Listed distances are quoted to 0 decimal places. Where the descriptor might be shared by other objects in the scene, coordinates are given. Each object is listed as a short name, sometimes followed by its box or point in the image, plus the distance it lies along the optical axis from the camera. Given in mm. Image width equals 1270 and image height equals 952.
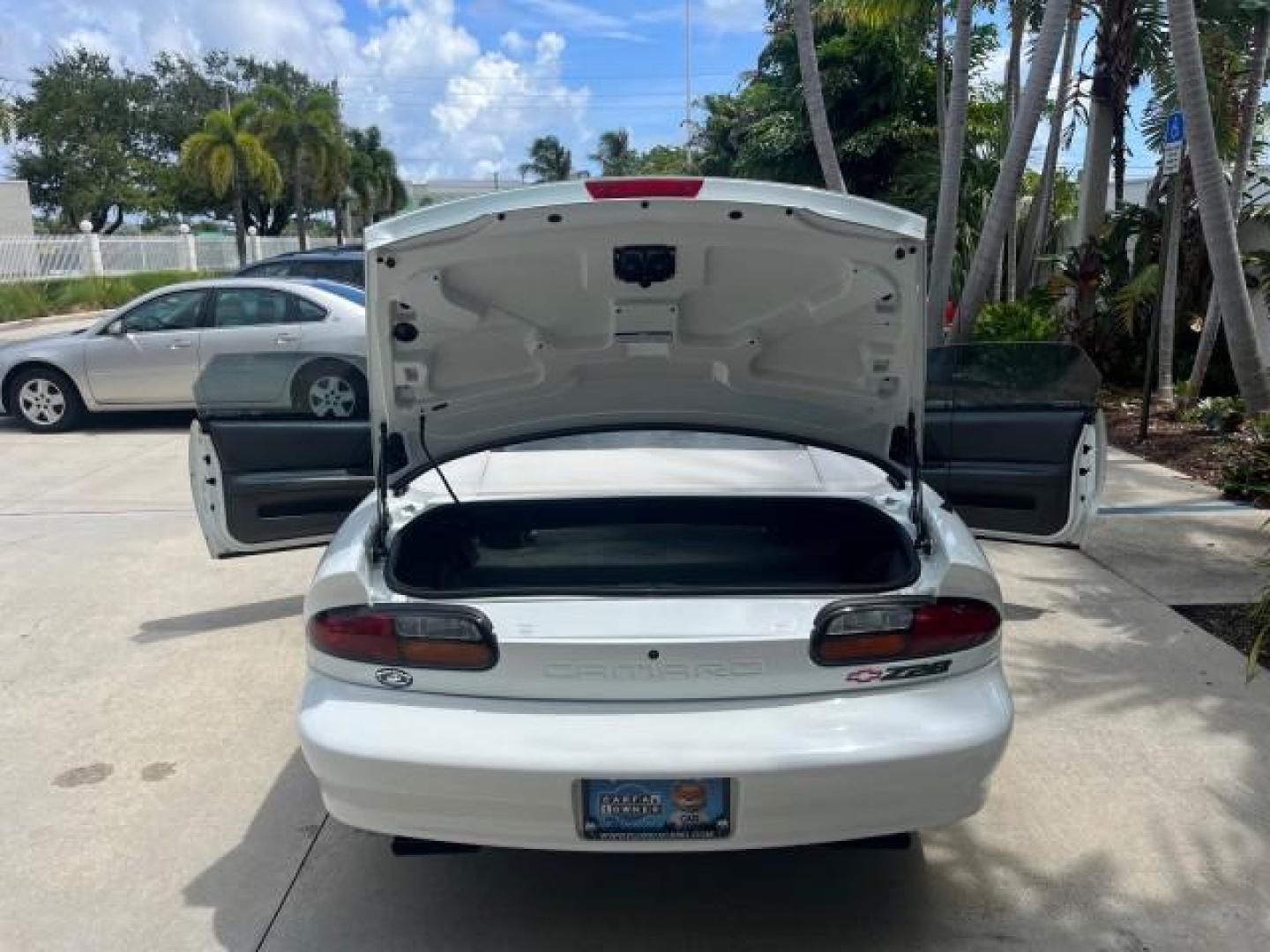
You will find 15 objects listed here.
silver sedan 10289
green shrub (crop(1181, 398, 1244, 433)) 8875
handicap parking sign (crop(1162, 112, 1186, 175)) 8168
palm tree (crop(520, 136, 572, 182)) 74938
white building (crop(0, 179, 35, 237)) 34906
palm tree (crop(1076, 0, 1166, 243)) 10867
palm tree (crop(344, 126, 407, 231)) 60250
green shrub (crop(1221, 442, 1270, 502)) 7066
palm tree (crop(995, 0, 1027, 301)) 12734
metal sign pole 8203
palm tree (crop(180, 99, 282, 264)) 35375
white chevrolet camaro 2539
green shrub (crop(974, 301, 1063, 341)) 11531
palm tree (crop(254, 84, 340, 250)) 40812
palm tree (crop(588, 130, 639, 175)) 76625
